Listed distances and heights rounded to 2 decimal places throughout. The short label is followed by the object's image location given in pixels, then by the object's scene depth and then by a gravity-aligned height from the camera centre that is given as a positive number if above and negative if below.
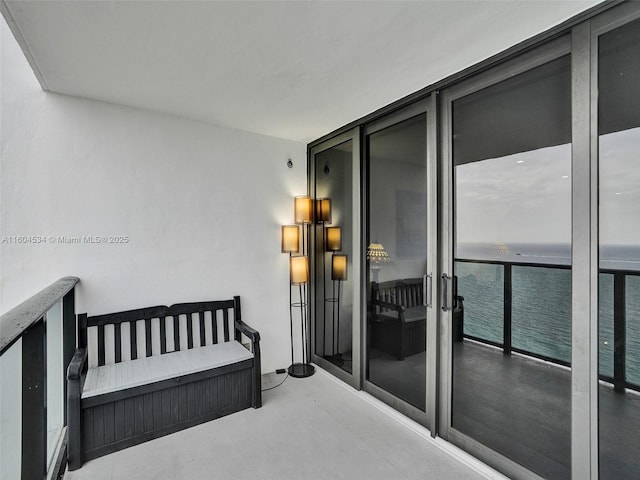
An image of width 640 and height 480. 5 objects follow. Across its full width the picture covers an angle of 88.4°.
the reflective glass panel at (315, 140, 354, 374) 3.36 -0.19
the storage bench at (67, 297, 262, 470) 2.25 -1.03
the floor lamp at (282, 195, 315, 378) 3.61 -0.29
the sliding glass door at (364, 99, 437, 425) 2.49 -0.19
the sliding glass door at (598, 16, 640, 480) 1.55 -0.07
